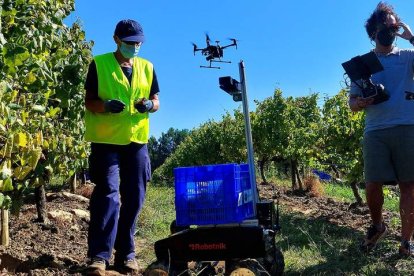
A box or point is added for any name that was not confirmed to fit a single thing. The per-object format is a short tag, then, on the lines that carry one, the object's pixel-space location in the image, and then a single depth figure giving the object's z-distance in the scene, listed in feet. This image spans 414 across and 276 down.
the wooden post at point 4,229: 14.81
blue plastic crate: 11.00
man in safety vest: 12.39
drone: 12.34
